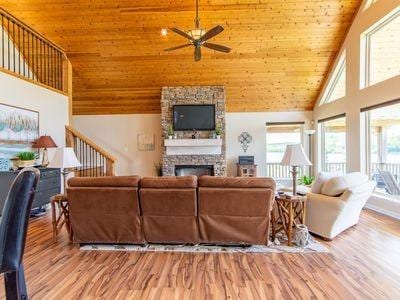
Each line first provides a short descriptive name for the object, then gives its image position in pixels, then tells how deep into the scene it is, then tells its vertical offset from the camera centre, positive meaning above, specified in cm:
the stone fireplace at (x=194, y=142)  865 +22
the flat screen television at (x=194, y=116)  869 +99
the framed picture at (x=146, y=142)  950 +25
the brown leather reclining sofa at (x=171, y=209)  367 -75
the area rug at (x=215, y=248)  368 -126
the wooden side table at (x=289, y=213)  385 -86
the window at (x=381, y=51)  549 +197
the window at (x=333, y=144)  771 +14
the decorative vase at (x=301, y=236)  381 -113
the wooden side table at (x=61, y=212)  398 -85
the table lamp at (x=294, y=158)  407 -12
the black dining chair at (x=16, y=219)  176 -42
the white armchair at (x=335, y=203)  394 -74
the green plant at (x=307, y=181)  649 -70
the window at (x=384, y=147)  554 +4
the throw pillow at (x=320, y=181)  434 -47
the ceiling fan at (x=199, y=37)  459 +182
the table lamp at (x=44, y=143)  599 +14
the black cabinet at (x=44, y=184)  473 -63
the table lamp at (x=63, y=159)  379 -12
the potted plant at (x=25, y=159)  544 -17
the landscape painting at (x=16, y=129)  530 +40
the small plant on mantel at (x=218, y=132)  867 +51
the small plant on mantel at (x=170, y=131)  876 +54
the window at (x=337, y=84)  741 +173
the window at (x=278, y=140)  955 +30
